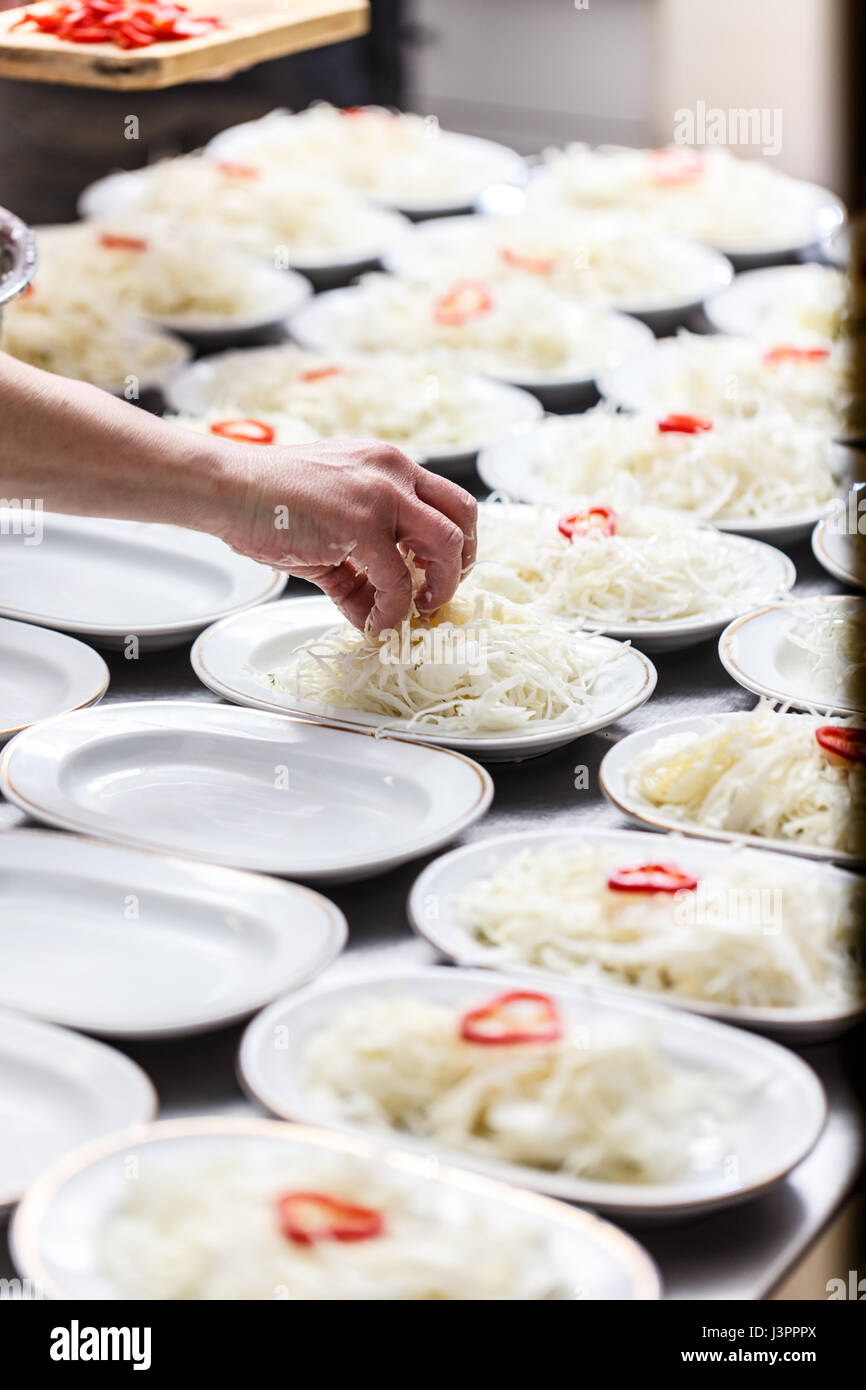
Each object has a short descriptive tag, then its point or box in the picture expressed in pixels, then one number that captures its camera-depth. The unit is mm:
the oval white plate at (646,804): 1638
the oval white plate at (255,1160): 1418
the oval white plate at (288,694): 1738
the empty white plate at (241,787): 1671
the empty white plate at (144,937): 1548
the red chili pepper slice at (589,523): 1931
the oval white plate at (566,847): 1531
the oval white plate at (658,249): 2397
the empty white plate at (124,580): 1871
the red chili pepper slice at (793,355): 2198
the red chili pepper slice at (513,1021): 1489
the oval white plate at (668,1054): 1447
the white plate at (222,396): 2153
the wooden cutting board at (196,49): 2080
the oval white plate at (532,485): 1991
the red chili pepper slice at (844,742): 1684
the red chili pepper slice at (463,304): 2324
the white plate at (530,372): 2224
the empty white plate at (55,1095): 1479
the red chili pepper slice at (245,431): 2059
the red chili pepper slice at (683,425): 2064
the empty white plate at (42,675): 1795
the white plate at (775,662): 1769
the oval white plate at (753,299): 2355
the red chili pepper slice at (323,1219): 1426
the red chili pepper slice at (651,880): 1577
